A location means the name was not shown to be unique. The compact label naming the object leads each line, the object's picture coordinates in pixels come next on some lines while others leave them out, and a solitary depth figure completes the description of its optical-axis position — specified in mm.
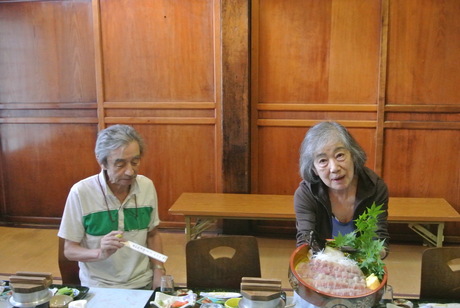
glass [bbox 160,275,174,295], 1535
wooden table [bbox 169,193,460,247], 3107
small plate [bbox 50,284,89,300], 1495
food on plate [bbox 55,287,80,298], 1501
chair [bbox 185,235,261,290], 1771
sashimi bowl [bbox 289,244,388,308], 1154
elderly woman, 1689
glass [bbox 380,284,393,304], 1437
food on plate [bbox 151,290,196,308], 1442
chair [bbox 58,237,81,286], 1863
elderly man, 1793
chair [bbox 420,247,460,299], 1635
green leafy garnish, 1285
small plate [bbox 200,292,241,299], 1496
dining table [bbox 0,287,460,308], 1439
